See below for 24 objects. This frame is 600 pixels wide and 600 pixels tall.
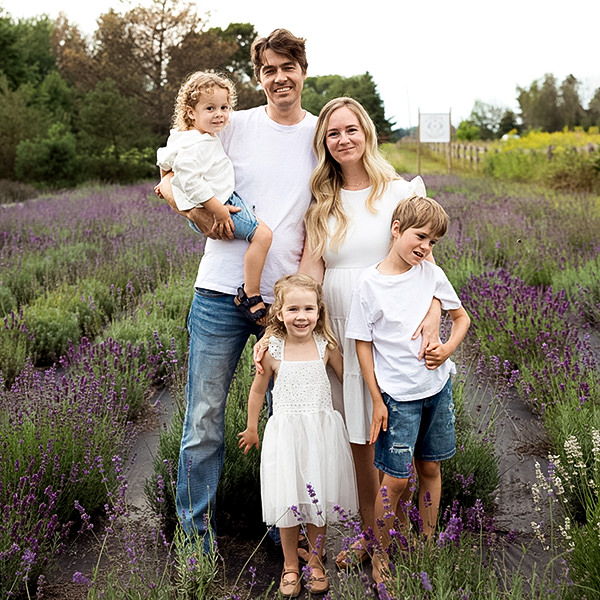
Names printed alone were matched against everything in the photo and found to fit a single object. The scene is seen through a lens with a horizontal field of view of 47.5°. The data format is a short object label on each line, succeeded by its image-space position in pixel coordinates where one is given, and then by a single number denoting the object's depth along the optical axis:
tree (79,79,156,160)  26.23
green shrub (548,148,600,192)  17.69
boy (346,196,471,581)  2.58
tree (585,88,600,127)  49.19
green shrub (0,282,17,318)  6.41
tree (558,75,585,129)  52.25
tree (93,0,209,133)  32.81
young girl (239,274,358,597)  2.64
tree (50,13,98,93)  34.18
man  2.79
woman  2.77
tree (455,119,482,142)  55.81
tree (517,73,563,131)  54.53
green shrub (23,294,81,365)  5.67
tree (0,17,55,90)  31.30
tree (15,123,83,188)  25.22
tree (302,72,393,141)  21.42
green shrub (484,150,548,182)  22.27
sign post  25.41
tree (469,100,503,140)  72.06
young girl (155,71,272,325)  2.72
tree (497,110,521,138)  64.94
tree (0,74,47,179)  25.94
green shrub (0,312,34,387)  4.98
